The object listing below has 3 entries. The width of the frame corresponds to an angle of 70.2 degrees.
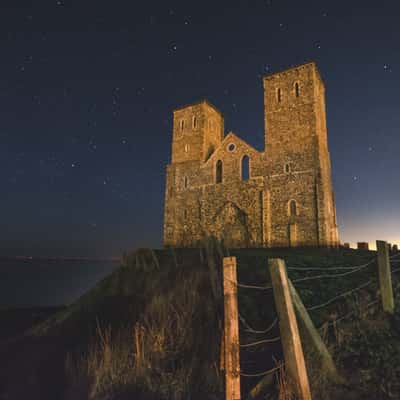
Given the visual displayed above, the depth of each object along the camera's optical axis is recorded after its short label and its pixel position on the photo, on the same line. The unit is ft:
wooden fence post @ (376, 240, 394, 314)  19.77
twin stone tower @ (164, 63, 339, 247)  70.49
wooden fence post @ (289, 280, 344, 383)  14.52
